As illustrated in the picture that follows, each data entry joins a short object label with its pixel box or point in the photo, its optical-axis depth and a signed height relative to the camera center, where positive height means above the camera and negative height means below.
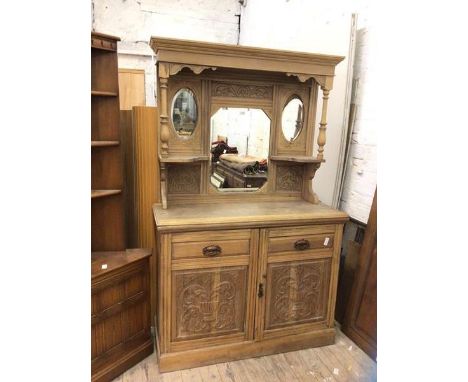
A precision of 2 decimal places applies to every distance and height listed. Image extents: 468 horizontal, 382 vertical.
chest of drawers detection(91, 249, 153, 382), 1.82 -1.01
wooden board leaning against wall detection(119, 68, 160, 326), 2.17 -0.28
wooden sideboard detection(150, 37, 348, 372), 1.94 -0.48
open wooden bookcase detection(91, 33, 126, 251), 1.85 -0.16
